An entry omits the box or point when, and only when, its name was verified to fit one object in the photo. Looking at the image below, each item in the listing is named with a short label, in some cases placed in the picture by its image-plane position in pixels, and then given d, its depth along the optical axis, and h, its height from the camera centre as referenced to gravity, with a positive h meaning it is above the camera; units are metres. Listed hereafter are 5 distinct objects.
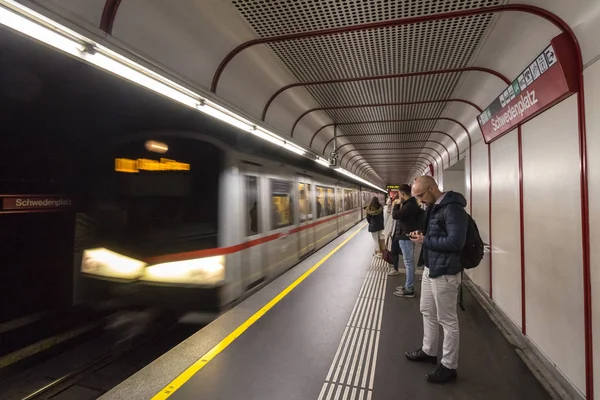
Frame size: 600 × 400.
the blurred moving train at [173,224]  3.52 -0.24
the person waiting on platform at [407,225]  4.18 -0.29
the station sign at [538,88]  2.11 +1.01
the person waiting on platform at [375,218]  6.79 -0.29
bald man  2.38 -0.47
